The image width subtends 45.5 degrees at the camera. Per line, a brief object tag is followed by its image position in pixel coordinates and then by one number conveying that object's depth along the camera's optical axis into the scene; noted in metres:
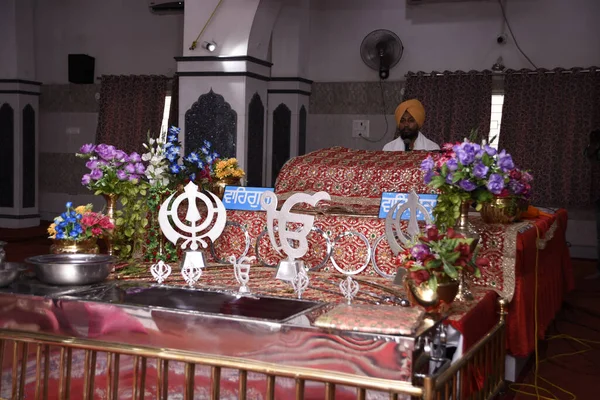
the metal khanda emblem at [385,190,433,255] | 3.75
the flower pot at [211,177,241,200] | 5.05
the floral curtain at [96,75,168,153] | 10.91
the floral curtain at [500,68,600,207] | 8.71
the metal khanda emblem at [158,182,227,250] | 3.98
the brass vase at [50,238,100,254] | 4.01
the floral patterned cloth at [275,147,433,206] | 4.86
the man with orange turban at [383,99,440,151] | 6.62
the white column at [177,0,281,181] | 7.89
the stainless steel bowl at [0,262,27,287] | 3.26
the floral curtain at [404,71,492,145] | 9.16
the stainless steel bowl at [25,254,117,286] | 3.29
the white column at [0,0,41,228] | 10.77
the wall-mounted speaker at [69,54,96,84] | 11.34
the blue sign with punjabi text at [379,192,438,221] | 4.13
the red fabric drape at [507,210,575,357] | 4.03
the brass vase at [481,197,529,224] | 4.09
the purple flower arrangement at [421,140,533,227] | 3.53
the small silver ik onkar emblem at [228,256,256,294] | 3.24
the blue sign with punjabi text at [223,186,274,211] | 4.73
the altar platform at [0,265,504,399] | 2.52
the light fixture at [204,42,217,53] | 7.93
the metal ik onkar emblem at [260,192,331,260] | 3.71
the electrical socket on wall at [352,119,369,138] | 10.07
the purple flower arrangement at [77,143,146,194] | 4.42
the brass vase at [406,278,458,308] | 3.01
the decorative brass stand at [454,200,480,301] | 3.52
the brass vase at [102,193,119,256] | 4.41
